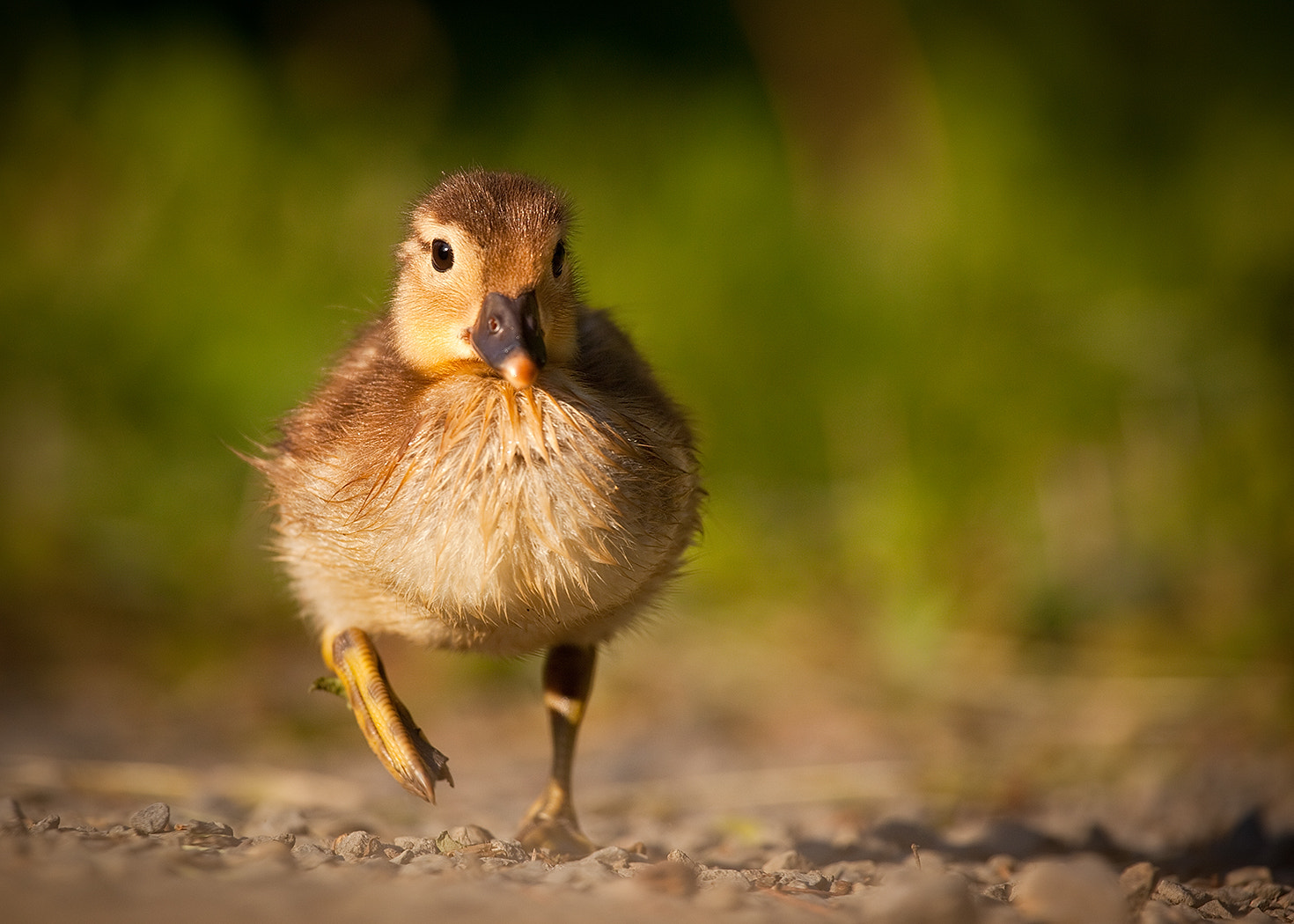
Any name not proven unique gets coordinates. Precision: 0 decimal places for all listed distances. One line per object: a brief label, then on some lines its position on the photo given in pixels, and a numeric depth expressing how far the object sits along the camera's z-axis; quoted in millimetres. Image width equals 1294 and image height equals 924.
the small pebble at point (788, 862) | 5437
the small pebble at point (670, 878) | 4297
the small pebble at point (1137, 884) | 4790
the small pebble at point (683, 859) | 4919
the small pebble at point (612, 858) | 4926
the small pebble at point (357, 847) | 4812
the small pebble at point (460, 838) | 5187
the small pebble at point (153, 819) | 4949
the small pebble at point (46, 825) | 4766
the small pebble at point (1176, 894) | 5176
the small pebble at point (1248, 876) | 5973
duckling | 5086
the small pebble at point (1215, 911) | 5012
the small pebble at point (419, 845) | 4980
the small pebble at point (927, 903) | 3953
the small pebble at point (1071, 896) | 4262
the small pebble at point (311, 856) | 4332
